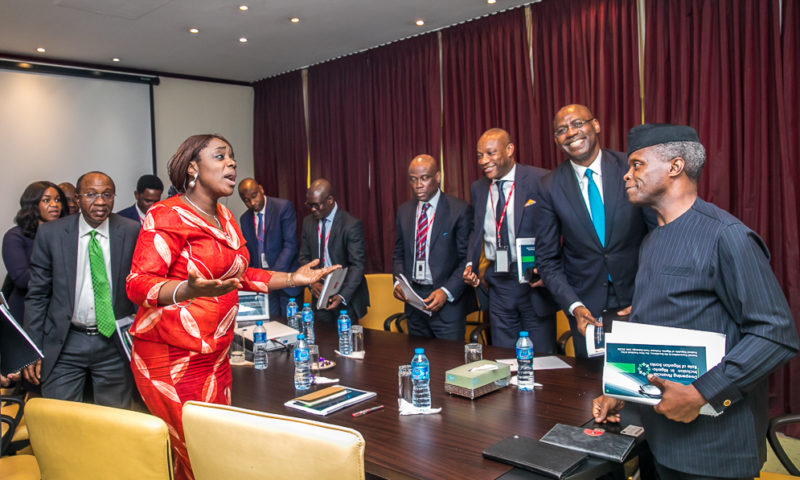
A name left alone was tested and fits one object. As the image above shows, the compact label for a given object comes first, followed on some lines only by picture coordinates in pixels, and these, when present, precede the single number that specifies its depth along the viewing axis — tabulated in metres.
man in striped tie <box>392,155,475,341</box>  4.33
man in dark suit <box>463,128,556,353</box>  3.89
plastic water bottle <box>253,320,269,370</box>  3.08
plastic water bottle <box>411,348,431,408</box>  2.29
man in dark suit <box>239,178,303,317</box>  5.87
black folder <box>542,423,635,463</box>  1.79
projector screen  6.42
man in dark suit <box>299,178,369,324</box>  4.96
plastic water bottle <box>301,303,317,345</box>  3.46
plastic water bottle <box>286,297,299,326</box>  3.98
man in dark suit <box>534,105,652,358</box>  3.14
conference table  1.82
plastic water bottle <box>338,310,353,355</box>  3.26
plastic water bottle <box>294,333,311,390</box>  2.66
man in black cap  1.61
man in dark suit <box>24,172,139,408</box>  3.08
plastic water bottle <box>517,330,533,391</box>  2.47
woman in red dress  2.13
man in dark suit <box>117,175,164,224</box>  5.93
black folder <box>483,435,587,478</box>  1.69
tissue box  2.37
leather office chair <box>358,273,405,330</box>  5.22
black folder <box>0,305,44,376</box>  2.35
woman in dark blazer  4.12
